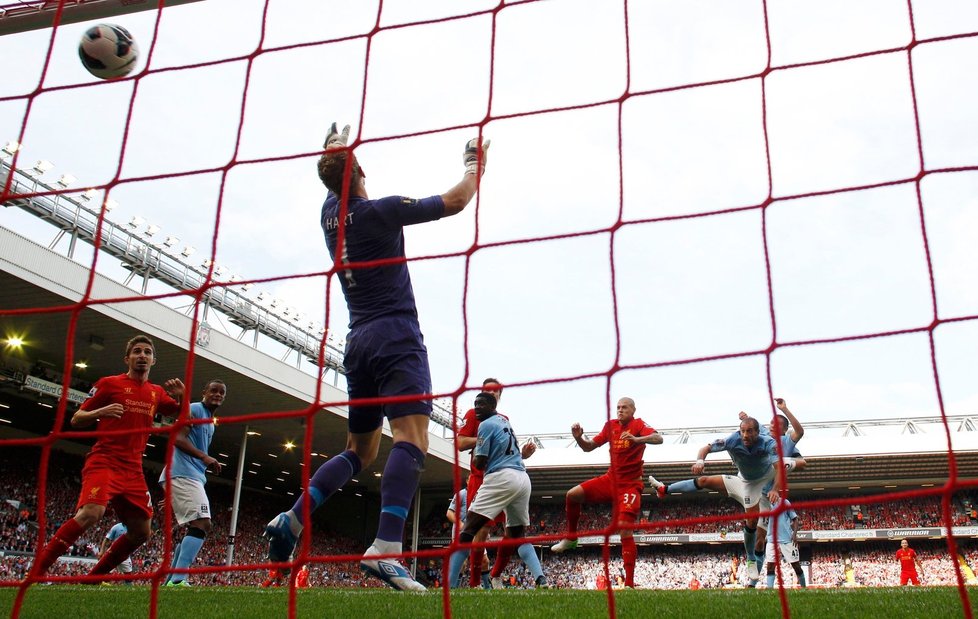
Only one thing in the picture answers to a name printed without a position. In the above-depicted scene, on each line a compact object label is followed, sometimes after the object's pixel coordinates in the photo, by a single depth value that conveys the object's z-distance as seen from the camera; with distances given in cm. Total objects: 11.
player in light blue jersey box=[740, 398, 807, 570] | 777
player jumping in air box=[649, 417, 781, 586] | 791
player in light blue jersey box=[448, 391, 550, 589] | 662
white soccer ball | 499
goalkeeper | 375
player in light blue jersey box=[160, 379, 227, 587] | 682
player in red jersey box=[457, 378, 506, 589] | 765
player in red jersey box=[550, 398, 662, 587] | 750
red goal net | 317
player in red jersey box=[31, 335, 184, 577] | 529
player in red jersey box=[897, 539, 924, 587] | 1633
